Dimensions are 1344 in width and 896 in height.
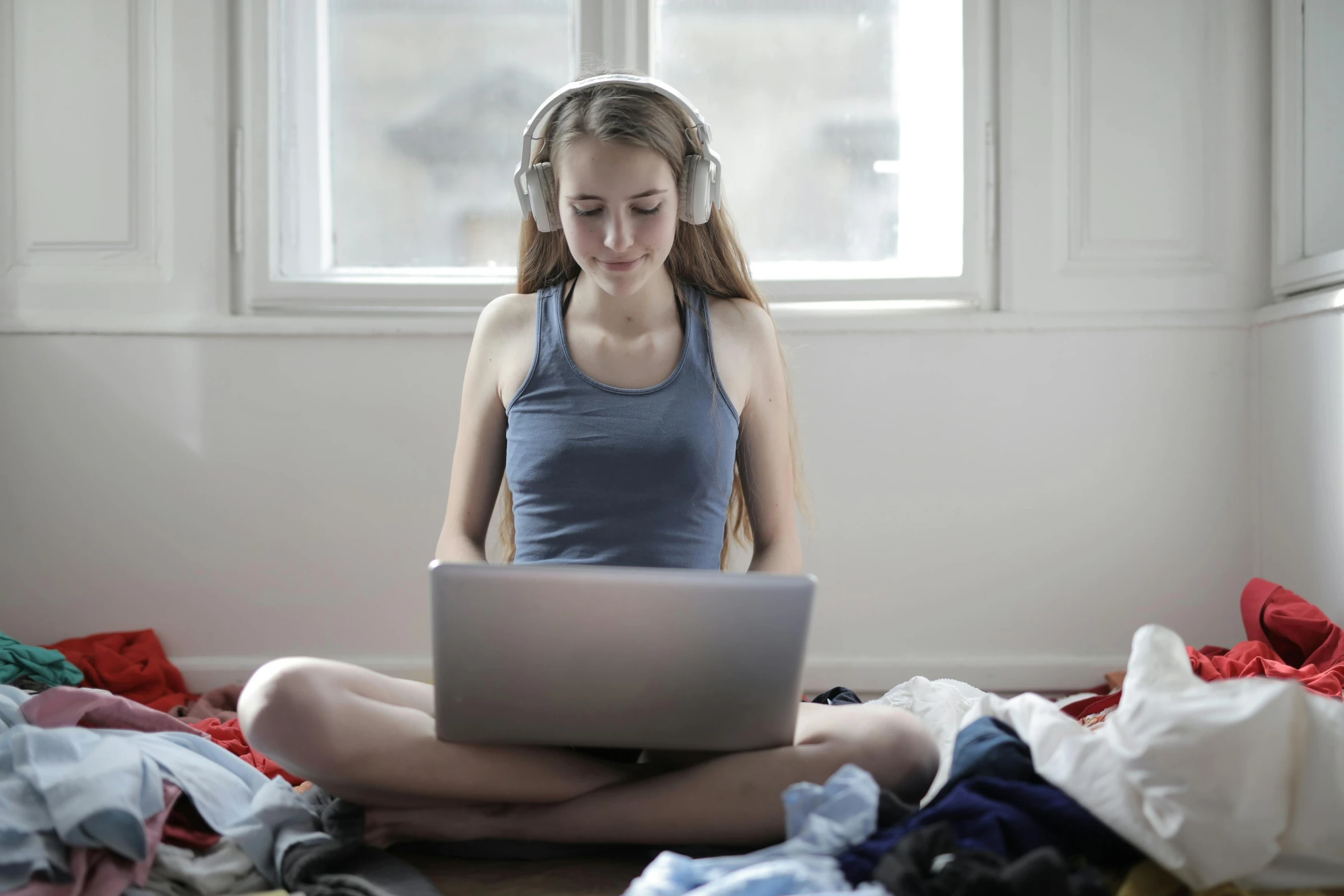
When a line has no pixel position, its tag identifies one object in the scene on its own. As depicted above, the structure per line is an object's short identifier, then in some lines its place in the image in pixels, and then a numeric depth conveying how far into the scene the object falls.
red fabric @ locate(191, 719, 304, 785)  1.46
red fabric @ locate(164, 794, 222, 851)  1.09
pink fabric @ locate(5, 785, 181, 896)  0.98
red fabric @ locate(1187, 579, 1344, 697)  1.58
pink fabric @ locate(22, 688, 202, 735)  1.19
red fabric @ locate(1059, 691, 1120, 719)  1.69
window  2.30
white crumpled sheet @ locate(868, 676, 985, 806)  1.50
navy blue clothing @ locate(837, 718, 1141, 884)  0.97
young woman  1.12
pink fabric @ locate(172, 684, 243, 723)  1.93
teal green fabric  1.80
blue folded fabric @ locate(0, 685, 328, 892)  1.00
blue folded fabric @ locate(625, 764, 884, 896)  0.91
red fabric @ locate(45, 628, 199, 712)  2.00
